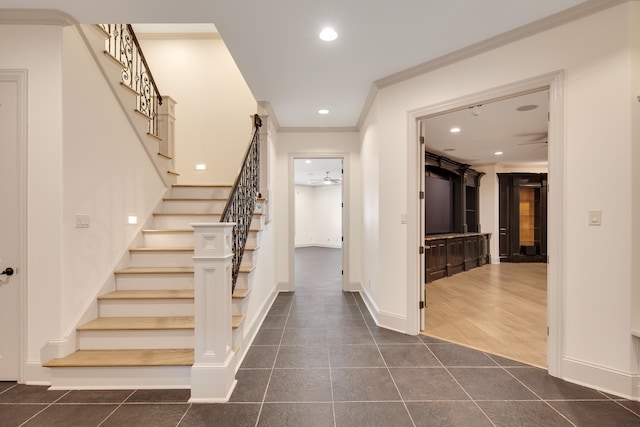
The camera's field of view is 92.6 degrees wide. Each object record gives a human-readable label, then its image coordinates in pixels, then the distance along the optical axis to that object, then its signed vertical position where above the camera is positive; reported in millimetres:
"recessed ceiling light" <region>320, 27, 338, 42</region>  2641 +1597
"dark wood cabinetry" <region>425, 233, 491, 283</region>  6316 -913
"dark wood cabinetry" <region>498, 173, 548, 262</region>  8852 -147
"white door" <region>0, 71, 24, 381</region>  2420 -86
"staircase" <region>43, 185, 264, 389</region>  2354 -929
